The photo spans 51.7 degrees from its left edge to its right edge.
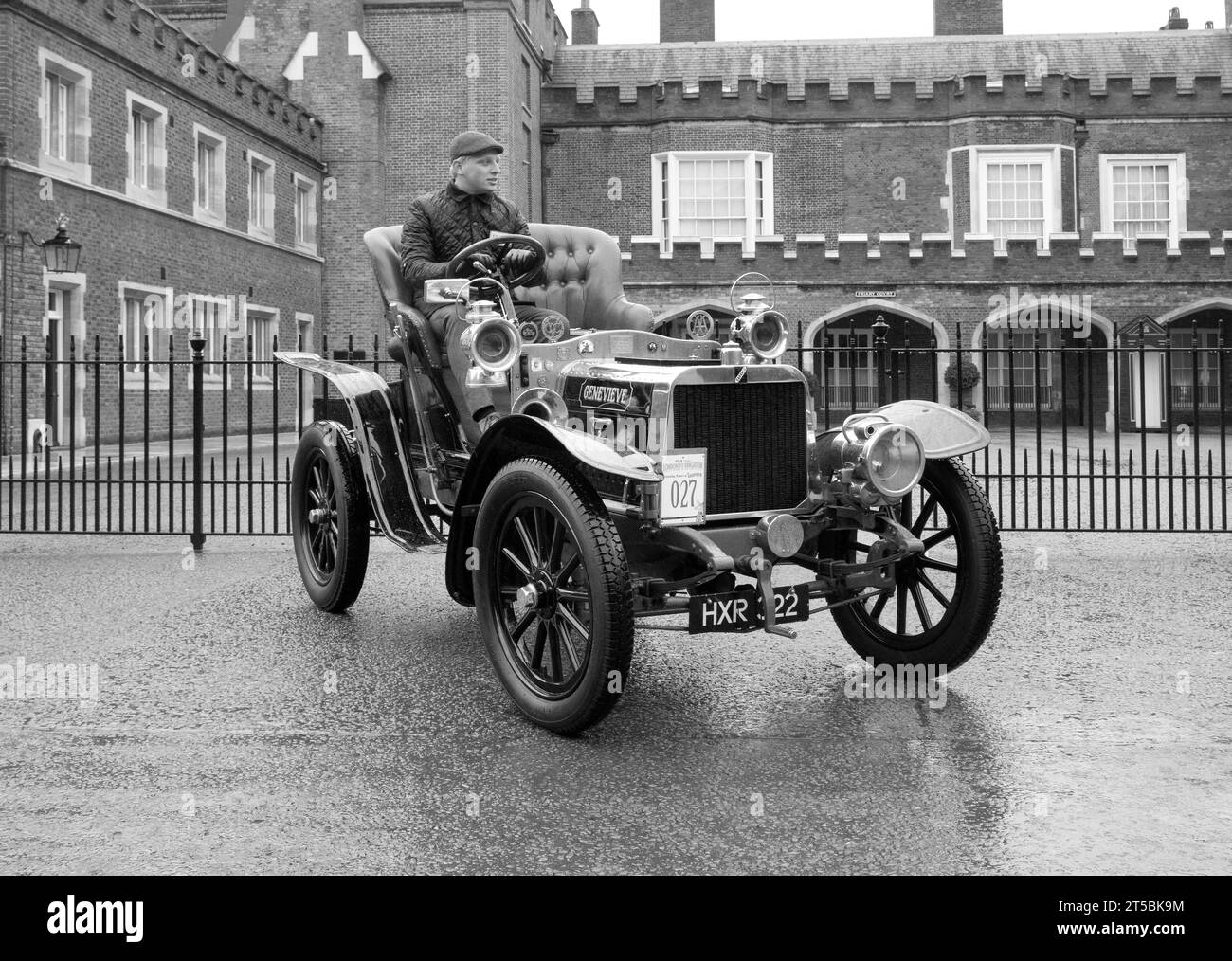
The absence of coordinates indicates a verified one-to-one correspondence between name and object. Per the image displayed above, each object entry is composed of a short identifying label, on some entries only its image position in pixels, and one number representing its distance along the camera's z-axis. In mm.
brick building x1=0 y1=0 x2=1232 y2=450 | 30141
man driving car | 6027
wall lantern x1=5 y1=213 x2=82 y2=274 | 16797
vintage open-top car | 4277
